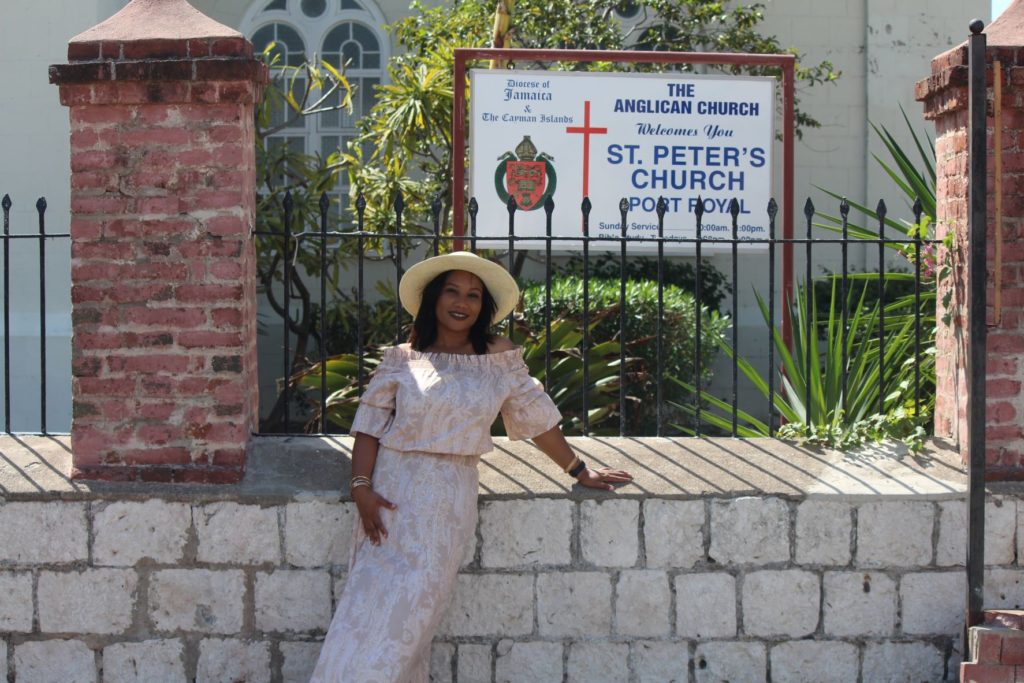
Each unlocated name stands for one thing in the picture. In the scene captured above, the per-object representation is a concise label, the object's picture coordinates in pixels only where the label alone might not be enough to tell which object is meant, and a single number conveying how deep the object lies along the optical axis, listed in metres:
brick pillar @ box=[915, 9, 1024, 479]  4.55
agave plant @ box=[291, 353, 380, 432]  5.61
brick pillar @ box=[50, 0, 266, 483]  4.54
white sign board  6.31
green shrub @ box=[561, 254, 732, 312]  9.40
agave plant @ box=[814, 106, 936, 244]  5.70
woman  3.93
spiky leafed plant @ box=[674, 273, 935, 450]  4.97
